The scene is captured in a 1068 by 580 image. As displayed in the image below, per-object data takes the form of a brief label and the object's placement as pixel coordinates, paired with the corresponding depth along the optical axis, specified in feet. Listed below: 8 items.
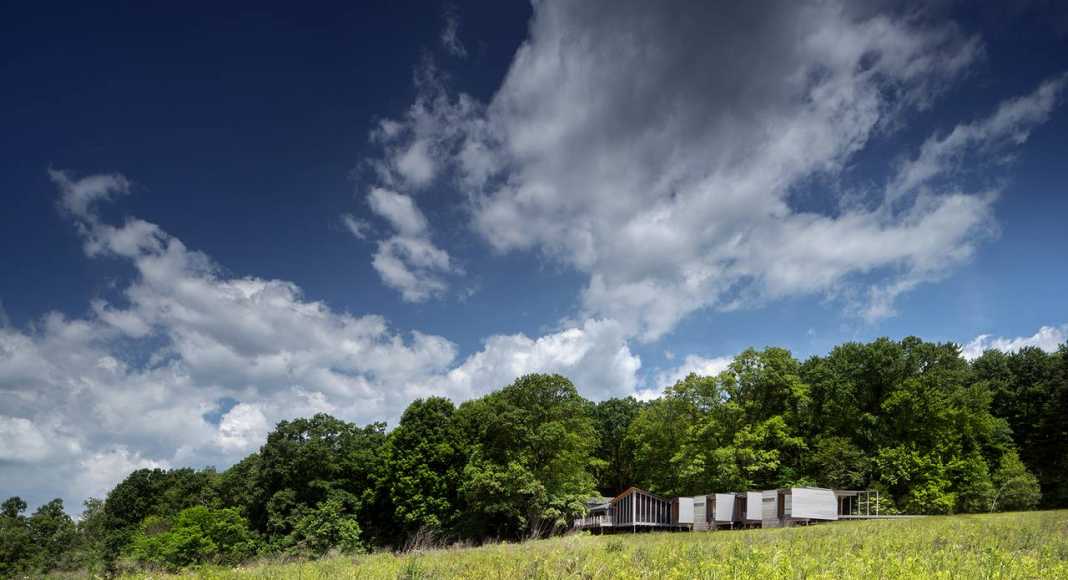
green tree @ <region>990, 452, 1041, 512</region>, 167.22
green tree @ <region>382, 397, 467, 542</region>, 176.35
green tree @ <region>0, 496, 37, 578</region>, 188.85
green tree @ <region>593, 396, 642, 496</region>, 257.55
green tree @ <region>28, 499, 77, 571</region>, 198.29
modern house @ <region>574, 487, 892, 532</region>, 144.56
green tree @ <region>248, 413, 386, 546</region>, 177.68
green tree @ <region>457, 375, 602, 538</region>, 161.58
